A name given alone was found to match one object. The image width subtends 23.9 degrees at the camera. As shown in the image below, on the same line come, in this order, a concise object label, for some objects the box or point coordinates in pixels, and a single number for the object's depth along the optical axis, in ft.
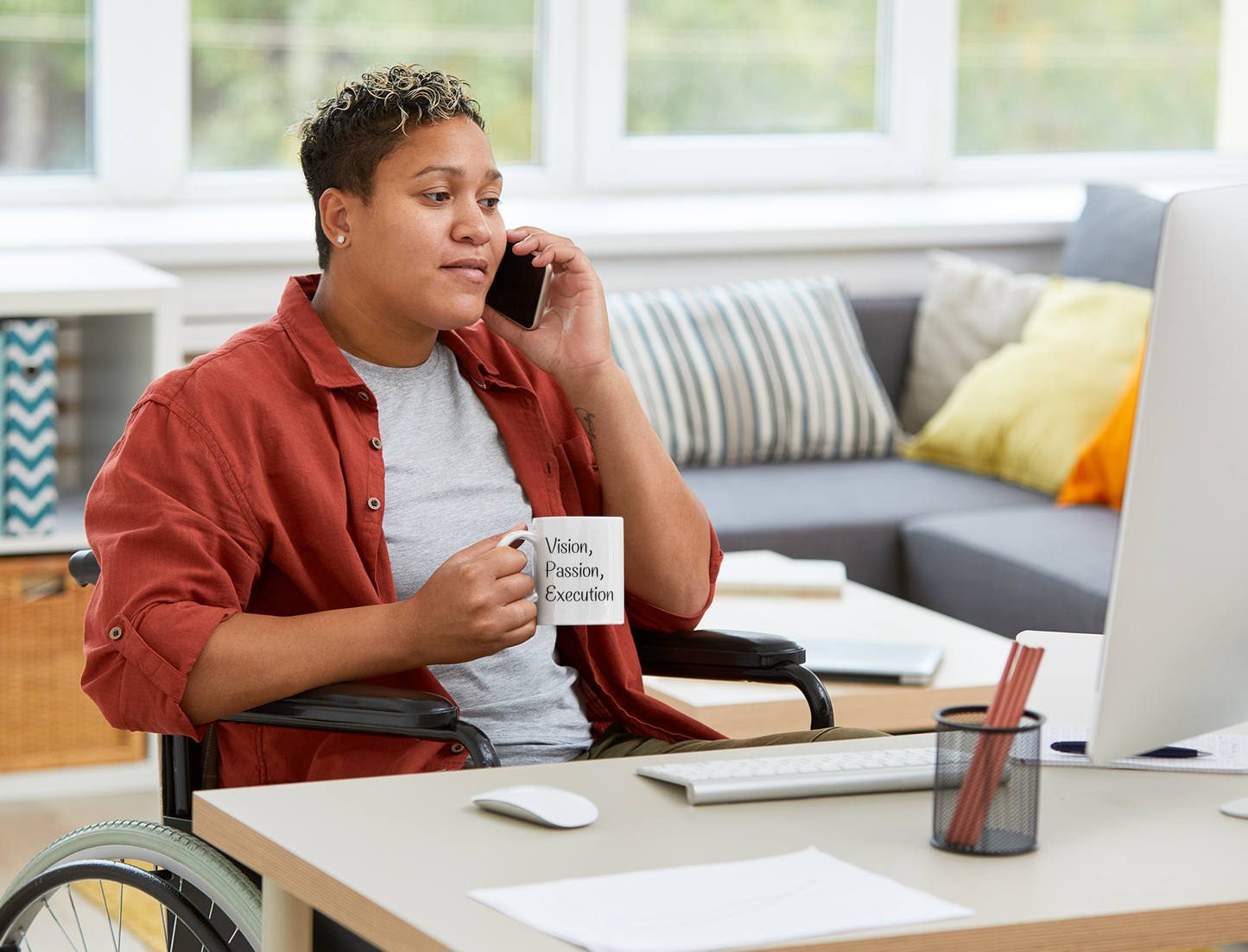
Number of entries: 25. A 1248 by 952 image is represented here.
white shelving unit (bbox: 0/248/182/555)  16.70
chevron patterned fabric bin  16.88
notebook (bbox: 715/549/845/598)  15.20
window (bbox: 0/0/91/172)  21.08
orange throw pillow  19.25
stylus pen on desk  7.60
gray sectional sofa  17.61
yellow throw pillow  20.50
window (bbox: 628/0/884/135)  24.49
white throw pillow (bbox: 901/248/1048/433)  22.64
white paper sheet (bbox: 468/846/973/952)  5.33
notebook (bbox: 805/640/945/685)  12.40
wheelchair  7.67
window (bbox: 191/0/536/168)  22.12
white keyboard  6.78
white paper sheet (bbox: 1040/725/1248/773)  7.41
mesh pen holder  6.18
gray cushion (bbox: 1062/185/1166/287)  21.83
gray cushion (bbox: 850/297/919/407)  23.16
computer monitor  5.92
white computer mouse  6.37
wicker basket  17.17
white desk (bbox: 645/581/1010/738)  11.81
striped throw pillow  21.13
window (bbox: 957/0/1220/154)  26.45
